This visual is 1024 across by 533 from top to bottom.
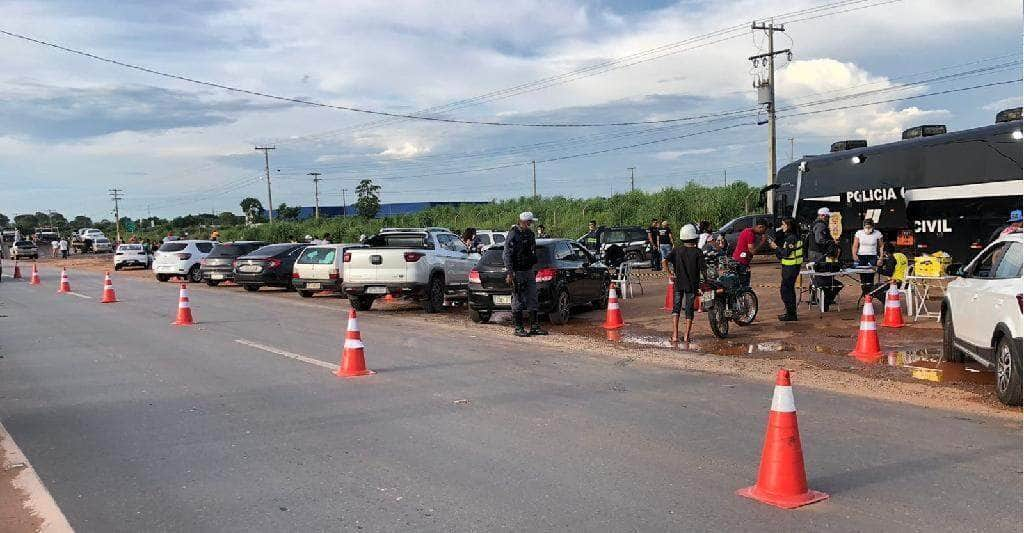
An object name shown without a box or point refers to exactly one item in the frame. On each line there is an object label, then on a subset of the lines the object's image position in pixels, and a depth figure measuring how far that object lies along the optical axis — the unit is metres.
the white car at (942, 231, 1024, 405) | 7.35
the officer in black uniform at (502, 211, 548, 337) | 12.69
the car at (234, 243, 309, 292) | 24.02
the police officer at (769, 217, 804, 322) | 13.60
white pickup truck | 17.11
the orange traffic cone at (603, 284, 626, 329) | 14.30
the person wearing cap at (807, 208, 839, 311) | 14.61
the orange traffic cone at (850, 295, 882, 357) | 10.61
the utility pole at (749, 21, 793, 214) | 34.31
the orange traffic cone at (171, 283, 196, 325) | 15.06
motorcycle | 12.34
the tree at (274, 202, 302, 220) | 99.00
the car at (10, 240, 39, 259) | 63.02
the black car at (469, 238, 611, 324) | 14.80
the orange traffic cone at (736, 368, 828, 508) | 4.93
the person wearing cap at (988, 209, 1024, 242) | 12.63
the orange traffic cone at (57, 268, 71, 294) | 24.73
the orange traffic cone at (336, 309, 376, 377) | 9.42
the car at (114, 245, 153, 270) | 42.00
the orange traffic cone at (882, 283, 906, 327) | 13.11
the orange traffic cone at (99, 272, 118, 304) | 20.20
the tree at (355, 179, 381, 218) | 82.38
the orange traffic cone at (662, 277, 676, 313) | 16.30
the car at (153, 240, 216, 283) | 30.00
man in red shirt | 13.72
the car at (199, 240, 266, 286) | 26.56
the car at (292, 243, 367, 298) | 20.73
